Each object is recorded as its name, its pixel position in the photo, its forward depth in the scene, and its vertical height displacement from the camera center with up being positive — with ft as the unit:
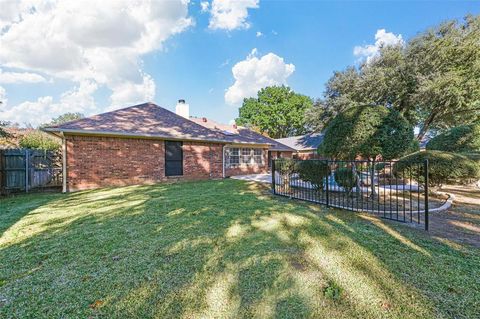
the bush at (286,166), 24.47 -0.85
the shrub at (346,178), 21.93 -2.06
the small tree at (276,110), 131.34 +30.15
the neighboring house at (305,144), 82.19 +5.80
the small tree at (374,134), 19.79 +2.23
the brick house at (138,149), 30.45 +1.84
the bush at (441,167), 19.29 -0.88
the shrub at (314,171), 20.78 -1.31
